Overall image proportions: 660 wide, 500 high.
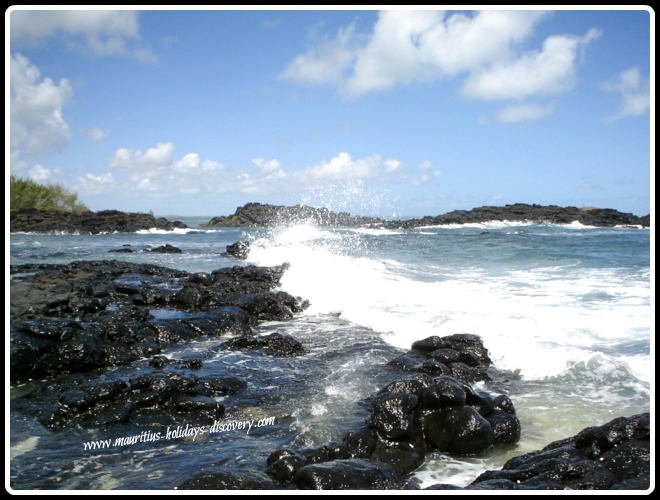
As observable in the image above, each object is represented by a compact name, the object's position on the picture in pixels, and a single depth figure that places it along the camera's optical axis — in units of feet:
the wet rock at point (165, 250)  102.22
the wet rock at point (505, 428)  18.37
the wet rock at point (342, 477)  13.76
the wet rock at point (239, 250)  92.14
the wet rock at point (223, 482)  13.71
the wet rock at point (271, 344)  30.38
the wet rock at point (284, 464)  14.83
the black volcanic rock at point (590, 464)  13.33
